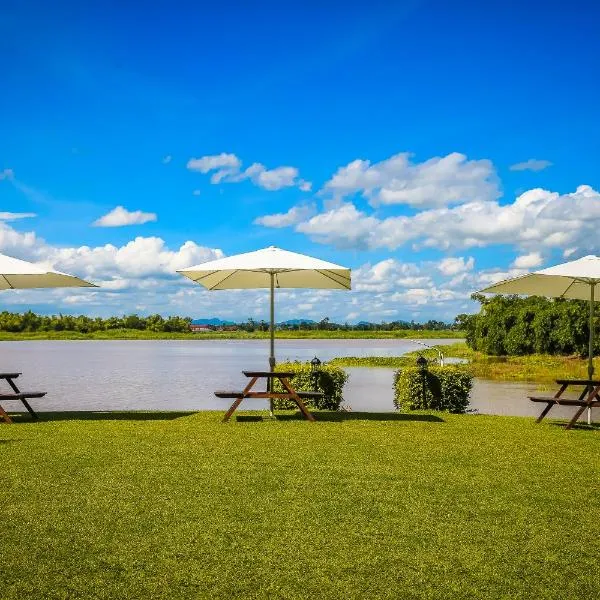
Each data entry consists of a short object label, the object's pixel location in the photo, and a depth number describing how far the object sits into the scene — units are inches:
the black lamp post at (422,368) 515.8
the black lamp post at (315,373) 532.7
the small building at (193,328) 4489.7
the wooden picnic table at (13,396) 410.9
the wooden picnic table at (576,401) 414.9
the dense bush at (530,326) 1584.6
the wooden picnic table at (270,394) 418.9
